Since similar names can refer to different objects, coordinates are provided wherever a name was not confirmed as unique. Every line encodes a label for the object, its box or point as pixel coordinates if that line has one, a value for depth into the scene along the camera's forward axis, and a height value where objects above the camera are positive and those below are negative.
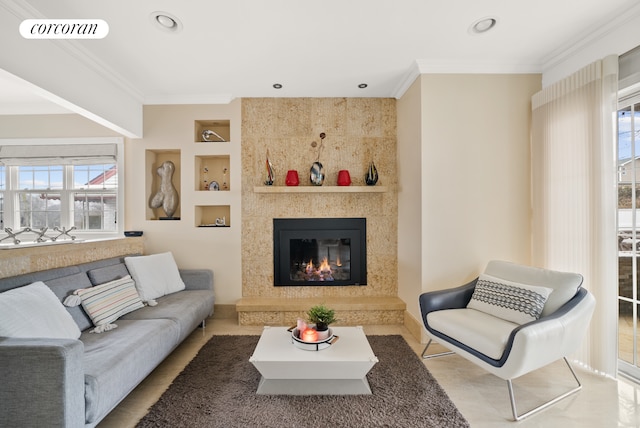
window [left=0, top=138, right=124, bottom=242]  3.70 +0.29
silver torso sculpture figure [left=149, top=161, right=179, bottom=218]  3.63 +0.25
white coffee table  1.91 -0.95
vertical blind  2.21 +0.19
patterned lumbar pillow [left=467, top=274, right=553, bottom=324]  2.11 -0.63
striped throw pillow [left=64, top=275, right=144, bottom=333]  2.18 -0.65
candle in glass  2.09 -0.83
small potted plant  2.14 -0.73
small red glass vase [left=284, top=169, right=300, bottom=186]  3.47 +0.42
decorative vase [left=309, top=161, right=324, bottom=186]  3.48 +0.46
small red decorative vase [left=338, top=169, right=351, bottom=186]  3.49 +0.42
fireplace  3.62 -0.41
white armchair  1.83 -0.73
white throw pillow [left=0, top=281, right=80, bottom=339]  1.57 -0.54
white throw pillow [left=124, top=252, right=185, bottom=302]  2.84 -0.58
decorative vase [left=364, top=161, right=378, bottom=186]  3.48 +0.45
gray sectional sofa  1.34 -0.78
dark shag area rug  1.75 -1.18
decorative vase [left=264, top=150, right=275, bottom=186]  3.46 +0.46
